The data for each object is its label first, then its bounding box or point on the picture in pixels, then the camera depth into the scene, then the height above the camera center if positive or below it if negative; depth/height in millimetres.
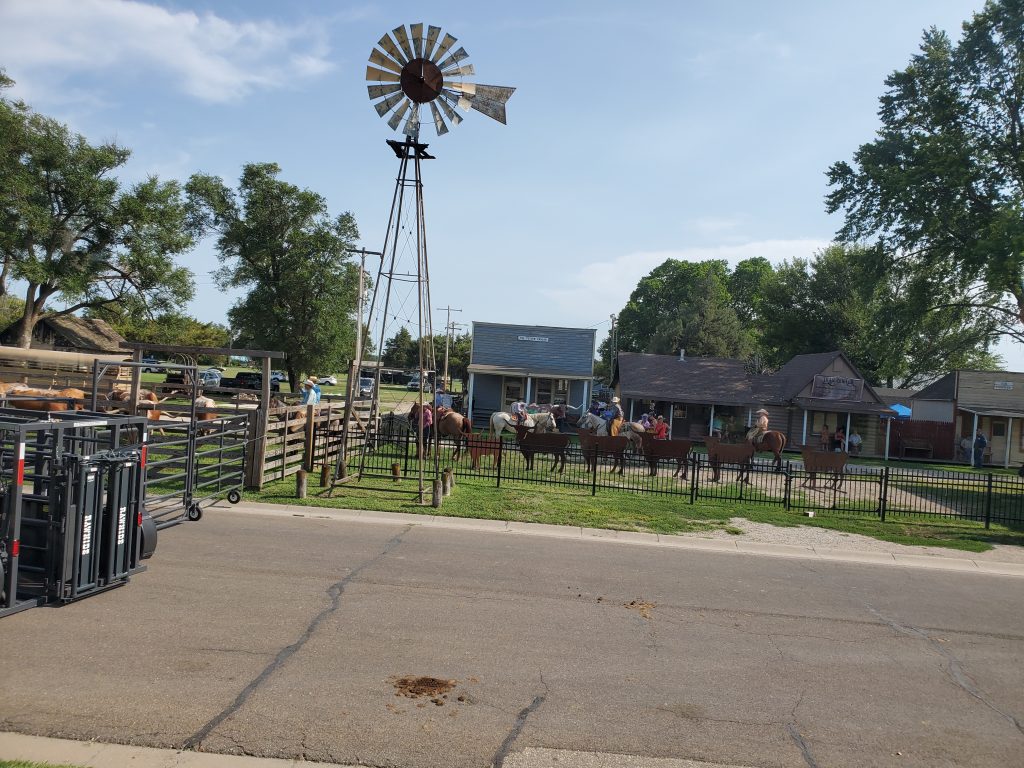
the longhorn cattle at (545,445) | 19078 -1446
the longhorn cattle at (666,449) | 20409 -1411
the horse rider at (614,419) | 25000 -864
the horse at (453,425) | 23328 -1353
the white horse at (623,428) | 24594 -1206
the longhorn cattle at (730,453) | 19255 -1390
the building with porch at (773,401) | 37031 +93
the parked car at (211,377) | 53606 -1046
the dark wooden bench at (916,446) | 38875 -1538
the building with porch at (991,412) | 37188 +422
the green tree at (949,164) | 32250 +11054
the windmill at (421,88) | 13930 +5373
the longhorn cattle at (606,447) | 19094 -1437
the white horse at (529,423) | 27391 -1356
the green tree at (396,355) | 73575 +2199
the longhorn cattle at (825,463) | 19312 -1396
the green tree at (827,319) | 60500 +7309
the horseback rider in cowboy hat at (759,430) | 23781 -825
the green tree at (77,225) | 38844 +6840
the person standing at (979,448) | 35859 -1309
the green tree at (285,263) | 41406 +5758
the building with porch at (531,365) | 39875 +1139
